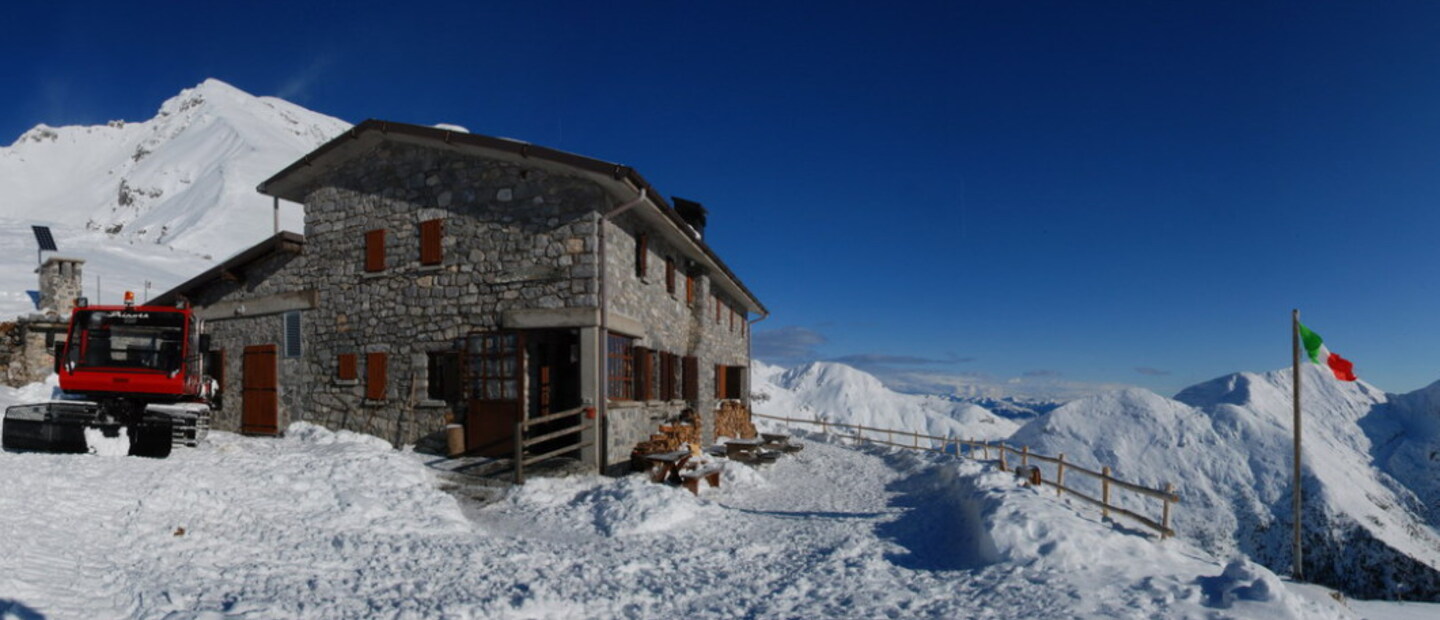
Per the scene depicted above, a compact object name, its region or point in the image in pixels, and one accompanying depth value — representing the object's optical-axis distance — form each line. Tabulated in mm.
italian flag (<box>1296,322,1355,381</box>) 13633
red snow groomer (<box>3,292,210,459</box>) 12288
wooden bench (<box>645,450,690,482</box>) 12992
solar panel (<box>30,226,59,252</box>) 35194
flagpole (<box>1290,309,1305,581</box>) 13867
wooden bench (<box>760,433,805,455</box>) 21159
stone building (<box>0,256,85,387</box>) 20219
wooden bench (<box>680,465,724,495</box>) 12828
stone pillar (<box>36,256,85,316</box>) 23438
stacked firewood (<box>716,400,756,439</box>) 23061
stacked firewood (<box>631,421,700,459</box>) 14055
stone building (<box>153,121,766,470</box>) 13336
